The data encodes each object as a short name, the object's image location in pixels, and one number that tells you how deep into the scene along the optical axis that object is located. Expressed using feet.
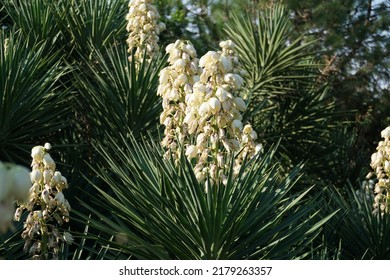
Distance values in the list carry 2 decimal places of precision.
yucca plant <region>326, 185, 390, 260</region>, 11.09
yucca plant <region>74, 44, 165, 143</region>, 13.26
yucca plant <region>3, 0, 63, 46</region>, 15.85
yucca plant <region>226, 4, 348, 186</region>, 18.44
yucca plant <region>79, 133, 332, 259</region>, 7.77
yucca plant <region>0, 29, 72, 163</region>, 12.58
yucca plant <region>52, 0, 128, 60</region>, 15.98
